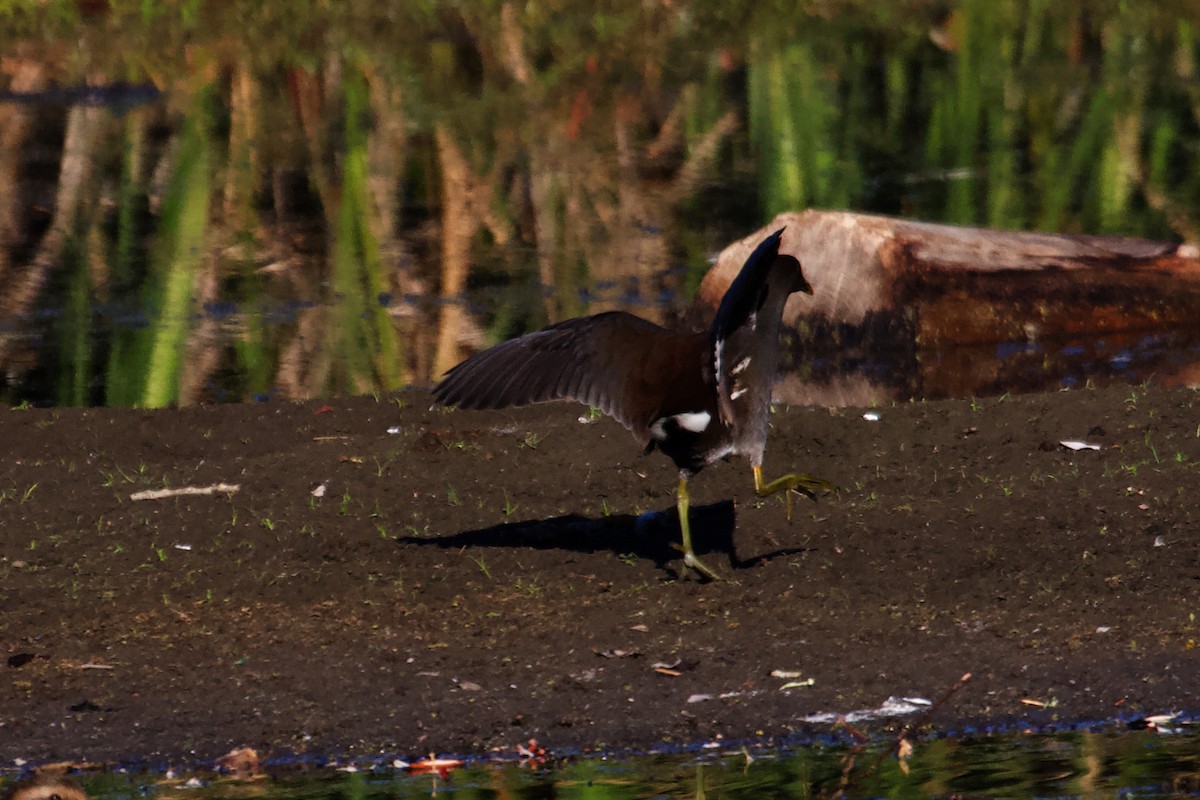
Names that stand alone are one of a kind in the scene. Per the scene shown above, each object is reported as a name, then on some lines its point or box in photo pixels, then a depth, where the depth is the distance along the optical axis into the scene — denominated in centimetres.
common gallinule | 1209
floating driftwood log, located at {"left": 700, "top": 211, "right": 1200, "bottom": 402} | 2009
